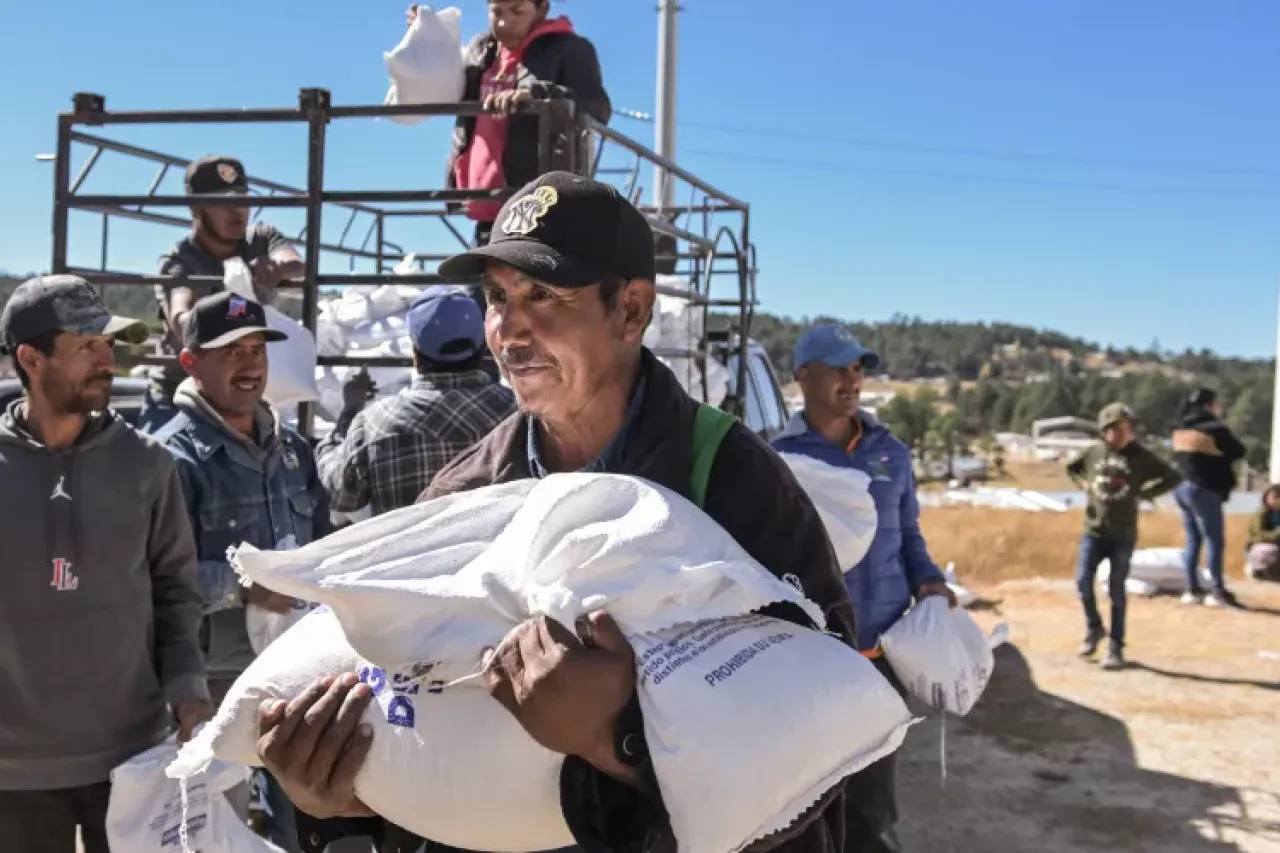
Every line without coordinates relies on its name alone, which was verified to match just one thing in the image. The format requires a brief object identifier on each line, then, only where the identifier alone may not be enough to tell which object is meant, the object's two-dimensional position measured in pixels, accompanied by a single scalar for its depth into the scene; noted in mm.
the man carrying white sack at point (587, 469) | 1284
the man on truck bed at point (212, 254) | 4367
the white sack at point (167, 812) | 2168
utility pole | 12133
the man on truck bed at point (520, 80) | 4203
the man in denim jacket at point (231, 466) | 3031
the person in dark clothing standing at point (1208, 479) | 9367
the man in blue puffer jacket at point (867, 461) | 3746
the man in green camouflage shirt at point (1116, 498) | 7543
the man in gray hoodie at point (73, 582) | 2463
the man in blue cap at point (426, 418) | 3307
